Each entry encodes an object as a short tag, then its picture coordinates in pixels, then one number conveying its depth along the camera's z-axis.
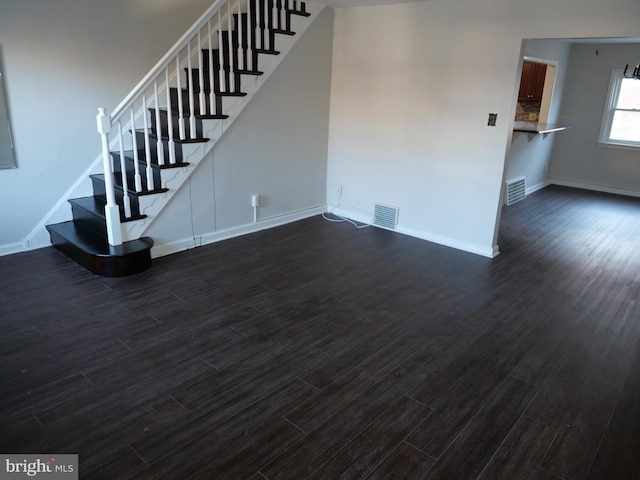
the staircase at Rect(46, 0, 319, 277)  3.89
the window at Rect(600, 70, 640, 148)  7.57
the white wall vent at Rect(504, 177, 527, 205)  6.89
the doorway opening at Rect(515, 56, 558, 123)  7.45
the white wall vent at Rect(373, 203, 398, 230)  5.41
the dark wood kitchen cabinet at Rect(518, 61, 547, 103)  7.55
